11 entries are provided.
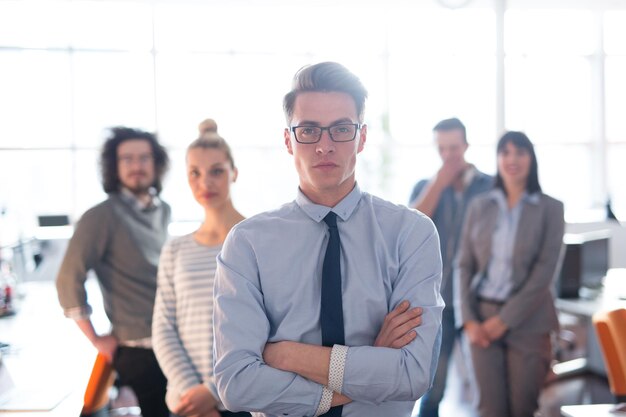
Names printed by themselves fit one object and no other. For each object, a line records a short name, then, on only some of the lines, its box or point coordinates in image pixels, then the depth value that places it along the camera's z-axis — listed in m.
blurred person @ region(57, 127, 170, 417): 2.59
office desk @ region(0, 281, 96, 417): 2.23
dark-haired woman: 3.06
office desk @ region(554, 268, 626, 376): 4.29
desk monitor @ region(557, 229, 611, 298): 4.62
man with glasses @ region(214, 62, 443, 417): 1.48
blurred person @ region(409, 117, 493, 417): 3.42
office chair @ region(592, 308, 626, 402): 2.53
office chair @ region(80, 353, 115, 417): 2.28
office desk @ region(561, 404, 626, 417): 2.02
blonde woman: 2.11
